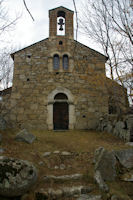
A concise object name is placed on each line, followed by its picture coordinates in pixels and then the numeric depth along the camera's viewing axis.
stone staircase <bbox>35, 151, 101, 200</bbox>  2.88
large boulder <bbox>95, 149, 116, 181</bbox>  3.51
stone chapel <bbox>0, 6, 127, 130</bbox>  8.40
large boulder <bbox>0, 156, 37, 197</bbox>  2.63
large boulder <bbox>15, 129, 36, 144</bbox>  5.32
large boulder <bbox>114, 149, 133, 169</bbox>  3.96
